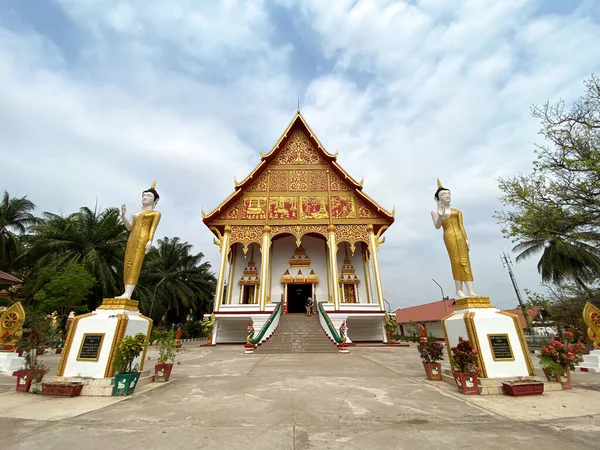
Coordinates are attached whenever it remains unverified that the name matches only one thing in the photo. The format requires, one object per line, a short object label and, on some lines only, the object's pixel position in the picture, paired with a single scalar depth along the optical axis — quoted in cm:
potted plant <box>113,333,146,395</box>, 458
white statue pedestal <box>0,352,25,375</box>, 703
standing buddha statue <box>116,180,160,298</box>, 594
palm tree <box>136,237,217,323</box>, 2356
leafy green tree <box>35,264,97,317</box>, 1291
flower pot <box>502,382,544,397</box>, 435
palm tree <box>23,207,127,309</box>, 1669
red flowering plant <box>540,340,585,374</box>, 477
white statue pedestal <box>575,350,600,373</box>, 693
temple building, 1470
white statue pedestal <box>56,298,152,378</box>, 492
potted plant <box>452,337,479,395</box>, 454
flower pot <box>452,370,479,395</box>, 452
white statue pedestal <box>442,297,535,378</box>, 488
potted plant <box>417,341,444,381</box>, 566
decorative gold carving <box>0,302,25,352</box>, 712
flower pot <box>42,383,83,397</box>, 441
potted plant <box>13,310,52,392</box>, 468
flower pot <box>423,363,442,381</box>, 565
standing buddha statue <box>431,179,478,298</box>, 584
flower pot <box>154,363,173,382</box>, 566
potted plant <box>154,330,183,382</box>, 568
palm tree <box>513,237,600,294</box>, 1922
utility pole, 1855
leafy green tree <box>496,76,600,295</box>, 827
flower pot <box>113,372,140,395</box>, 456
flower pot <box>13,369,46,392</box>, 465
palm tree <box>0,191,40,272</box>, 1908
